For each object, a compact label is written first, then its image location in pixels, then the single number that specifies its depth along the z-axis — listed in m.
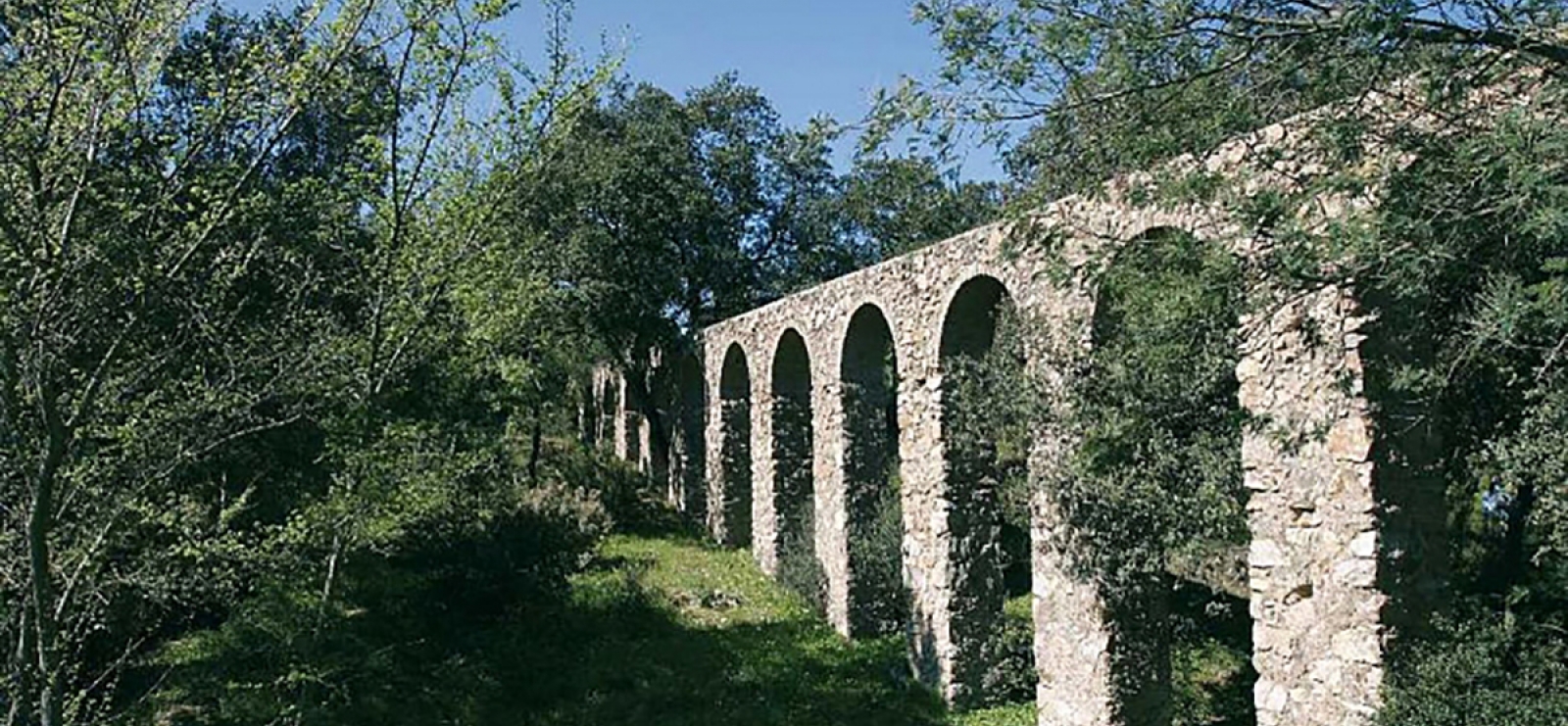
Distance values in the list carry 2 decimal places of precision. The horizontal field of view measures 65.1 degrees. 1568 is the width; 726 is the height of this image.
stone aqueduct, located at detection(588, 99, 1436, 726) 6.06
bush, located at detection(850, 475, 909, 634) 13.41
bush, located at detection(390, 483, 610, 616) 13.12
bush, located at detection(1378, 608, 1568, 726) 5.21
